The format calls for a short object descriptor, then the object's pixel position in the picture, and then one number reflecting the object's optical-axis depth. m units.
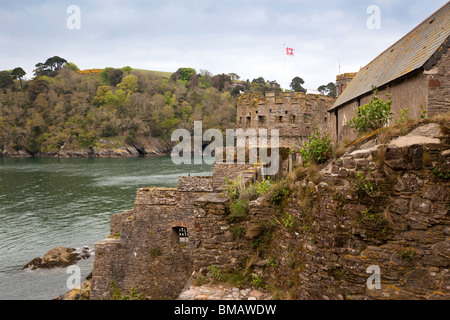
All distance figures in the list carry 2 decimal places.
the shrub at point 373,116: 5.40
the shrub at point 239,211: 6.15
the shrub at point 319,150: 5.23
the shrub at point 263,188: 6.35
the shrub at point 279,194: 5.78
